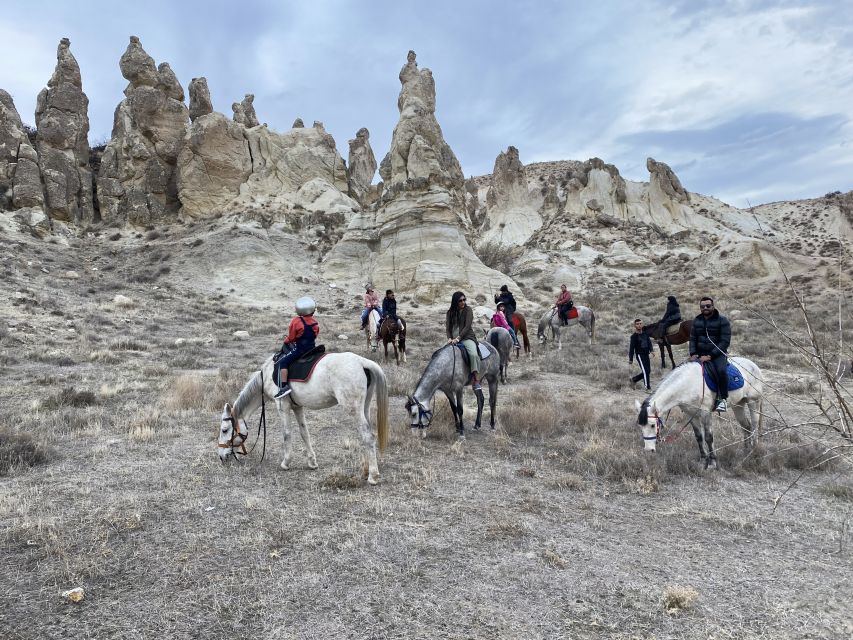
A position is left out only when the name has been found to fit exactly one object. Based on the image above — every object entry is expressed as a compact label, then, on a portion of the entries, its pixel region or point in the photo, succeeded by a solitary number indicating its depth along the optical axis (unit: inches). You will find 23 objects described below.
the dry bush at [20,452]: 257.4
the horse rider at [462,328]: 353.7
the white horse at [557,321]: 774.5
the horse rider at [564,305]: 761.6
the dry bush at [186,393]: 395.8
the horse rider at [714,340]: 274.2
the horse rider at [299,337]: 263.4
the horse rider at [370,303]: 734.1
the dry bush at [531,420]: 348.5
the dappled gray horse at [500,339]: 473.7
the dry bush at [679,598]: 148.9
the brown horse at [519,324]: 655.8
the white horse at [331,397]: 253.9
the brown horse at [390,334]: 616.7
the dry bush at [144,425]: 313.4
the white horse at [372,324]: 719.2
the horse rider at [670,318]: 574.2
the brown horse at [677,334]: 575.9
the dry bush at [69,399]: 376.5
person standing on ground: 495.5
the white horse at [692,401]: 275.7
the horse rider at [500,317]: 529.0
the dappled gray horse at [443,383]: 312.0
